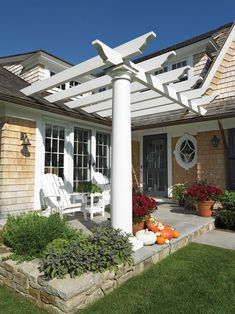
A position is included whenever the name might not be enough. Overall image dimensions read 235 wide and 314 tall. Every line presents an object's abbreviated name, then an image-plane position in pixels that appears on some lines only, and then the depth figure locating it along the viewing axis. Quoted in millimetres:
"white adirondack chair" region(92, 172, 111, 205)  7164
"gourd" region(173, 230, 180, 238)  4044
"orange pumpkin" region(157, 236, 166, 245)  3688
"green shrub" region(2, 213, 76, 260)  3174
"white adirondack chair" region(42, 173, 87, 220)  5214
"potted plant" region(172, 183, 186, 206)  7437
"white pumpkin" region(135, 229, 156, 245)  3590
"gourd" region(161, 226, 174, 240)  3888
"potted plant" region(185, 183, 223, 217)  5664
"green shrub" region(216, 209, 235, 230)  5070
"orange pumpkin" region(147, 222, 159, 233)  3911
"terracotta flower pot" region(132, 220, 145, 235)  3984
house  5734
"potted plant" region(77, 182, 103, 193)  6438
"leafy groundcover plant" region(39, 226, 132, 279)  2555
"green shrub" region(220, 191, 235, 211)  5094
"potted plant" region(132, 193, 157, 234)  3900
